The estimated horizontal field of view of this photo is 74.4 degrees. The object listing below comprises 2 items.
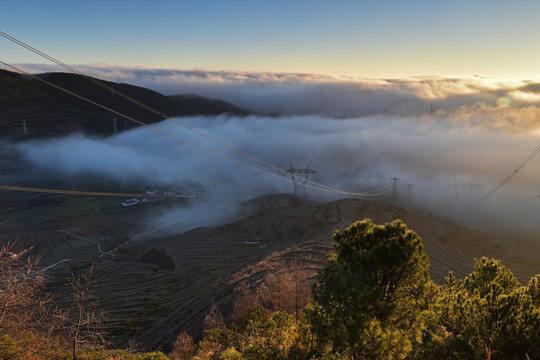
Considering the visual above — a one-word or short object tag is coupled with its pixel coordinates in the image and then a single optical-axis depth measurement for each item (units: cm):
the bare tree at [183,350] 3400
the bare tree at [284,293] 4104
